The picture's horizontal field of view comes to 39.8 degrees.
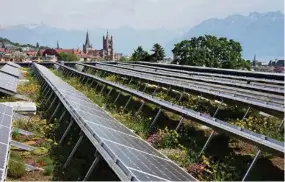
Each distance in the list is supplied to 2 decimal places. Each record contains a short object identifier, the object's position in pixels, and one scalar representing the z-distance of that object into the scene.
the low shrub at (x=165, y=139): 16.14
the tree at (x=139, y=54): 81.89
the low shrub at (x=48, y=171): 12.53
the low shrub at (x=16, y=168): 11.97
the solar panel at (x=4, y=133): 9.87
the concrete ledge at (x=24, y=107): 22.08
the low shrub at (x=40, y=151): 14.67
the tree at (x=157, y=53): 80.00
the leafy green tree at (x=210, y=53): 74.19
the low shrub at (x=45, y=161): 13.35
